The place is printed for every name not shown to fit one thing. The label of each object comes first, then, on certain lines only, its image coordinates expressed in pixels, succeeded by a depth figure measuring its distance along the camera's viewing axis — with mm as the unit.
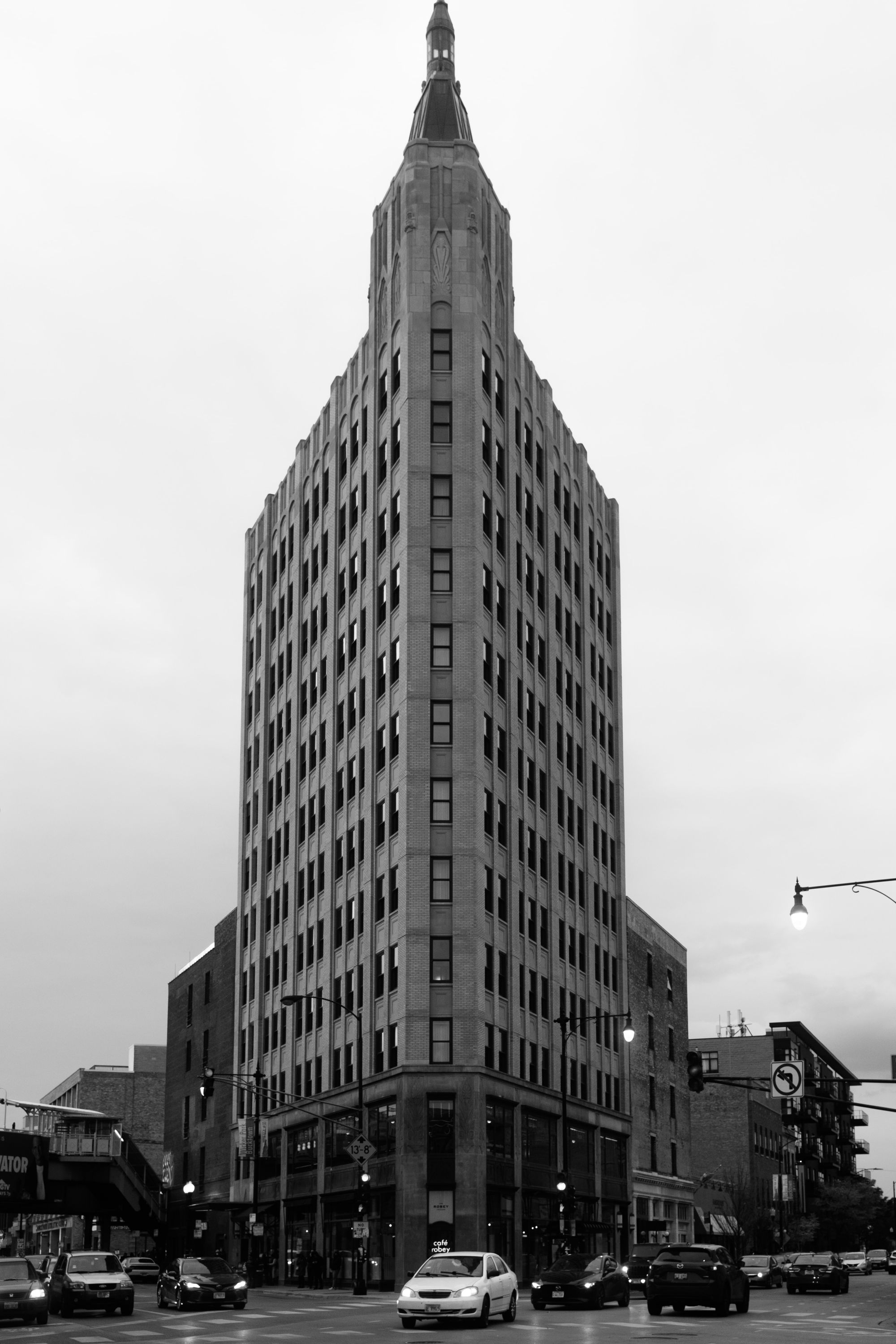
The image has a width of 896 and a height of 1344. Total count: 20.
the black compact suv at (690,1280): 37000
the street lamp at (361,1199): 58969
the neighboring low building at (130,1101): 153625
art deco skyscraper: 68062
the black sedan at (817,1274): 61875
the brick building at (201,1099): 99125
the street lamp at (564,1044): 62781
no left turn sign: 41938
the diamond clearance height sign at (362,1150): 59344
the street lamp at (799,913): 37750
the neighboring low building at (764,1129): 134250
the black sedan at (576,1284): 45156
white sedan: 33219
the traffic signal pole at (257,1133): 74000
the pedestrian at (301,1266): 71250
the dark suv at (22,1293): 35906
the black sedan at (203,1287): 47094
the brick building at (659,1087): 96188
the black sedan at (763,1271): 71125
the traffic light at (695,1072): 42969
